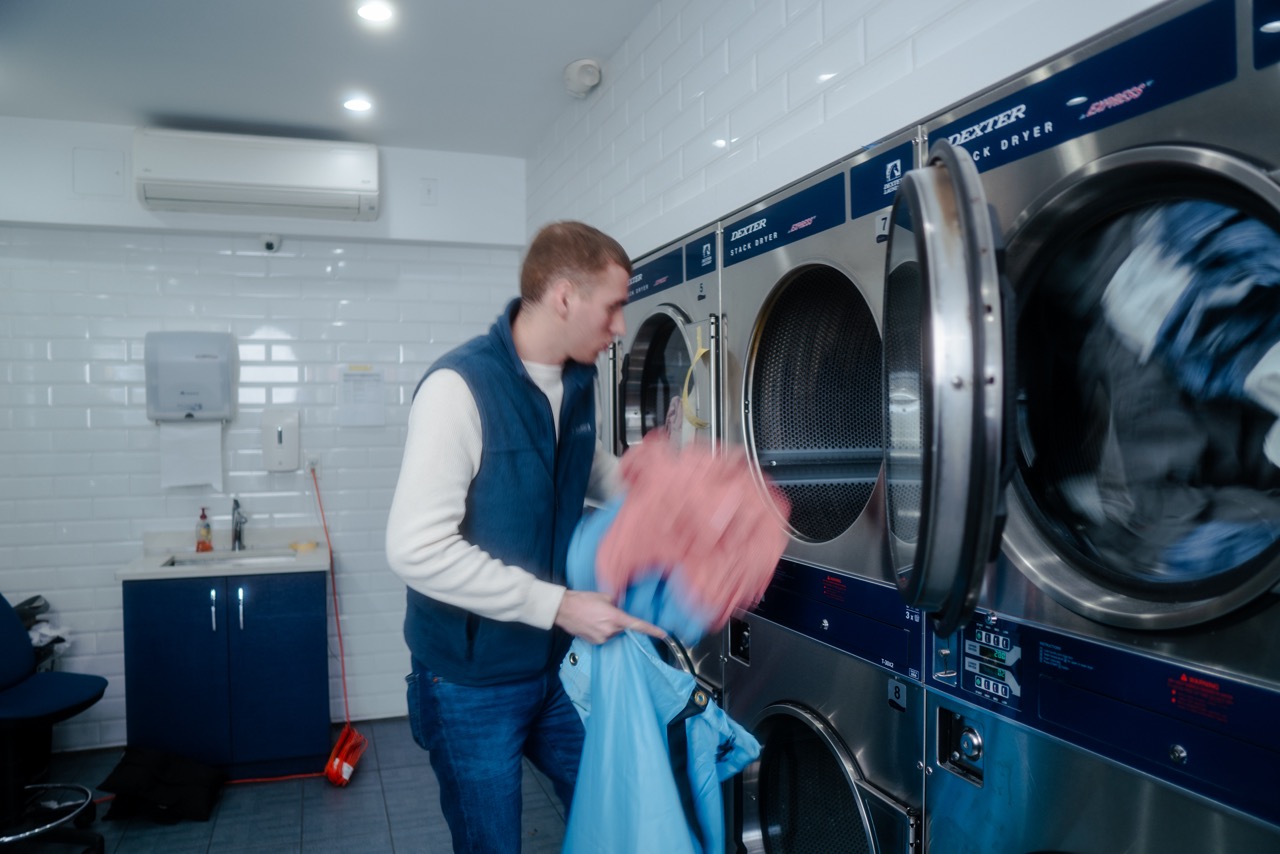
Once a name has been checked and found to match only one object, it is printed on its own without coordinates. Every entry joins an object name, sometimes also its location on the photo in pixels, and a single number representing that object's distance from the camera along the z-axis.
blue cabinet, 3.47
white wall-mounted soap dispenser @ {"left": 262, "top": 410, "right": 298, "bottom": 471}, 4.12
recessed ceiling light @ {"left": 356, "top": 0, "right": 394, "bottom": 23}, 2.67
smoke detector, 3.15
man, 1.52
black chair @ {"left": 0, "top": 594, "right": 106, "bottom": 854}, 2.75
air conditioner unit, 3.63
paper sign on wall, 4.27
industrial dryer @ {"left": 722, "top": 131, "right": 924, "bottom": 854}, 1.53
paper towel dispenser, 3.96
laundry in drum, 0.99
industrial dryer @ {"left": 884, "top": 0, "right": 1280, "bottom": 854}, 0.89
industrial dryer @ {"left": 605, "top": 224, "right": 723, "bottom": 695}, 2.19
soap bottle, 3.96
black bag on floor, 3.16
